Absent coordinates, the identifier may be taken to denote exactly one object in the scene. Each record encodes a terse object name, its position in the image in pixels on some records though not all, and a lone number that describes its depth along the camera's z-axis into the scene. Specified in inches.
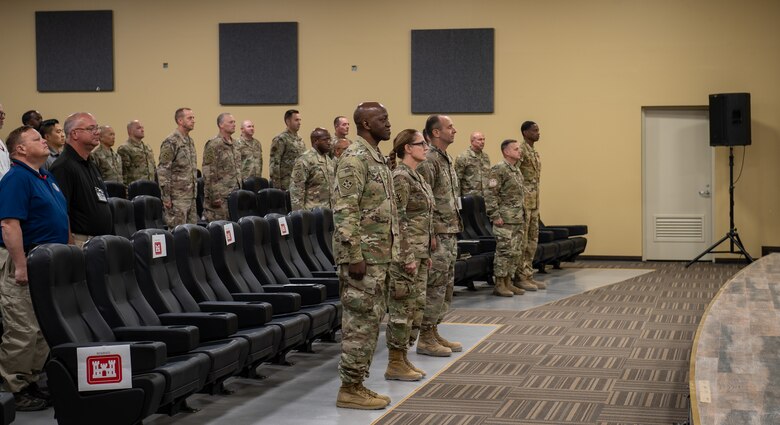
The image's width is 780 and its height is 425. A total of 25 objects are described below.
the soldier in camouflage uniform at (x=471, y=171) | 474.0
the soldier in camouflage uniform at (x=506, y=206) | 376.8
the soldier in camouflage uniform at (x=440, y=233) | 259.0
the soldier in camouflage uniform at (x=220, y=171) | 415.5
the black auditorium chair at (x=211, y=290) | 219.9
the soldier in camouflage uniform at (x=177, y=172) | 388.5
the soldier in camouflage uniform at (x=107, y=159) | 405.1
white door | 535.5
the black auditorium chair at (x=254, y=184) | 443.3
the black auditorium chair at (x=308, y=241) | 289.7
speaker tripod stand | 493.4
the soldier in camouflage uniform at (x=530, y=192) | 400.5
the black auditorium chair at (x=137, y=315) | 183.6
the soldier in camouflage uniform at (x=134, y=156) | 441.4
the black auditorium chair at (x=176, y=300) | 203.8
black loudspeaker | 495.5
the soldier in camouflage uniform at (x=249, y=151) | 485.1
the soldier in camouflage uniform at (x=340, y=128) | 413.1
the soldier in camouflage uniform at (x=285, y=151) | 437.4
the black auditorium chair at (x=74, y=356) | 158.4
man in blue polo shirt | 197.9
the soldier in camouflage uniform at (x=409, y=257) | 227.8
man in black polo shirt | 218.5
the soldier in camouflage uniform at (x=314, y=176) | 354.3
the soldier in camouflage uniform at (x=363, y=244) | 196.5
